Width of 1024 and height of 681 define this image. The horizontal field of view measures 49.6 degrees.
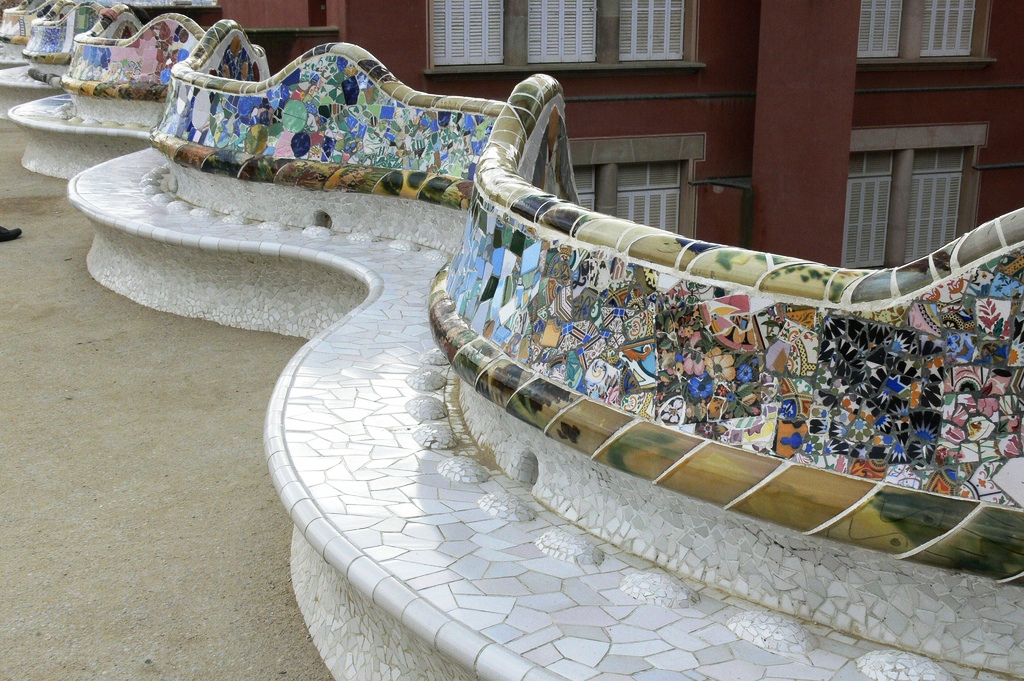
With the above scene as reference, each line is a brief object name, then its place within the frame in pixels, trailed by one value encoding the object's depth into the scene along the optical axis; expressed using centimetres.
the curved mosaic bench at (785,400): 209
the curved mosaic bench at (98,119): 932
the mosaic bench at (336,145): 533
